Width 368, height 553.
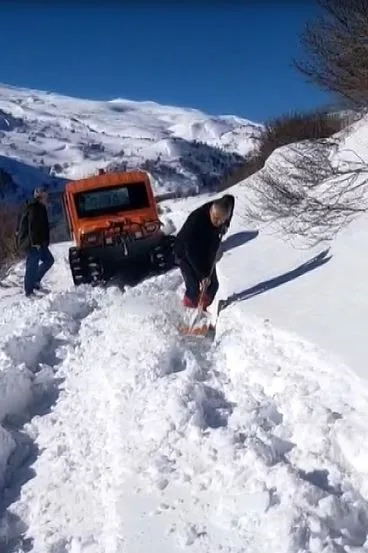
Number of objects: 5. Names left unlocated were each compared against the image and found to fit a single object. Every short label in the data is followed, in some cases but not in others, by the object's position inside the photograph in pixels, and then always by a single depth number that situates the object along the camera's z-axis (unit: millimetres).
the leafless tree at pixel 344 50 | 12977
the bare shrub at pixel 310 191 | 12195
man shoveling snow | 8969
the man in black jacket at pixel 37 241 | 13016
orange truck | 13383
